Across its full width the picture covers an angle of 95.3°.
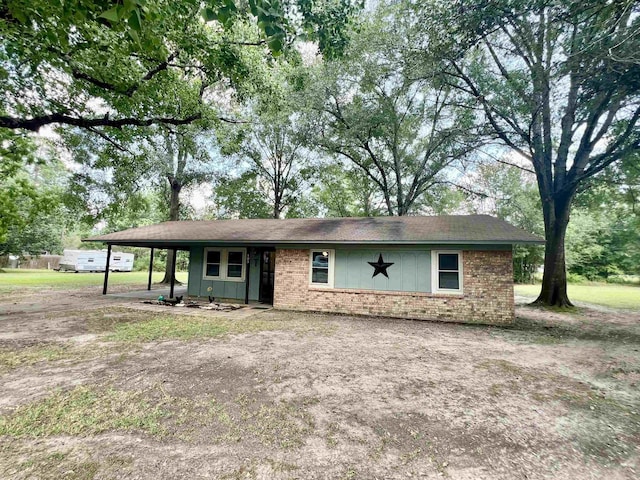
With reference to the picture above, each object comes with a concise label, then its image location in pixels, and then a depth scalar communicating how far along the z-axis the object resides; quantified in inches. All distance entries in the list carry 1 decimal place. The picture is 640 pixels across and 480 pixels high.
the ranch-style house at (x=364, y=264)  327.0
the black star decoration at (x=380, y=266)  364.5
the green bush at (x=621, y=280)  1040.2
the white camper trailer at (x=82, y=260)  1084.5
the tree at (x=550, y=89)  249.3
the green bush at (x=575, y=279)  1081.4
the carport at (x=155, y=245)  450.6
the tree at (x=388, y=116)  517.0
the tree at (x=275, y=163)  777.6
